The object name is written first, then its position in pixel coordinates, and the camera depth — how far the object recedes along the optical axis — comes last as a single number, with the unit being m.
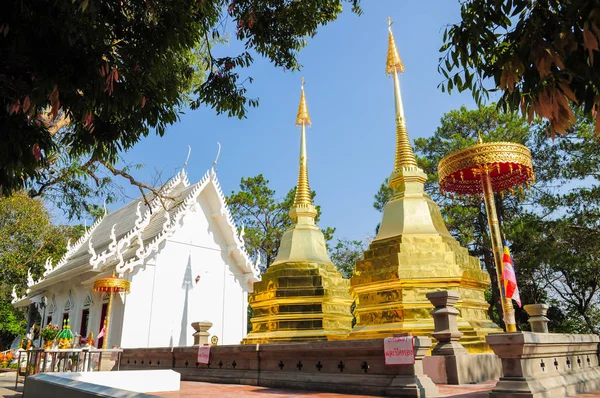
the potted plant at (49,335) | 13.69
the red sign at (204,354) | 11.44
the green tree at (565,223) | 18.08
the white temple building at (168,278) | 18.12
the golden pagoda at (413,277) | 9.57
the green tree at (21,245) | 24.56
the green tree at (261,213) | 27.53
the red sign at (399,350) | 6.81
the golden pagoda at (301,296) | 12.41
